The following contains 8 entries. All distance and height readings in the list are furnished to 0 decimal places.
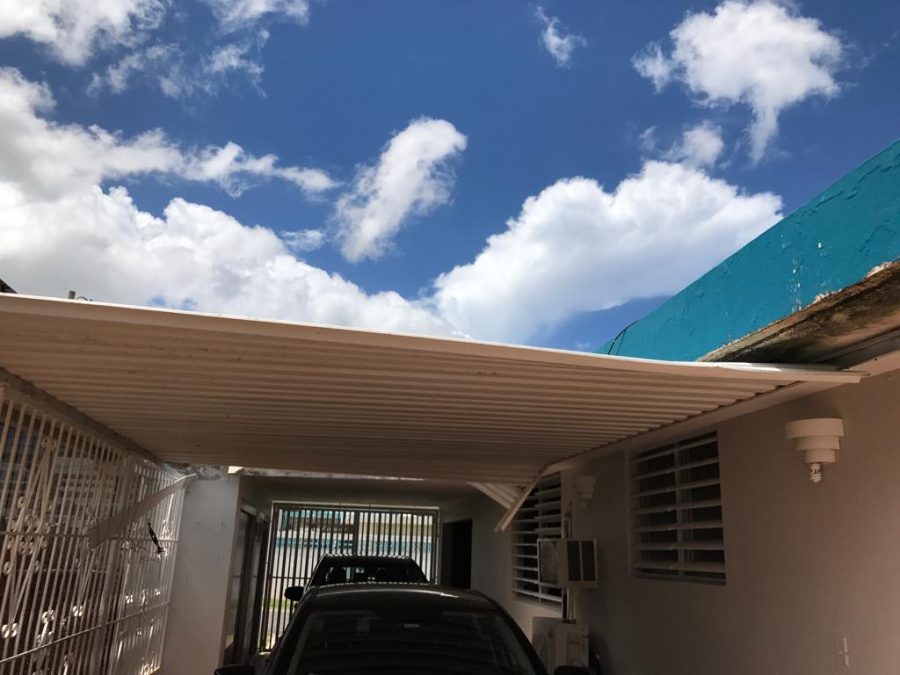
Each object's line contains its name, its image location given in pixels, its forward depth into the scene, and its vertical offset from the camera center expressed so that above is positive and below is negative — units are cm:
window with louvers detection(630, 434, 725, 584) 547 +36
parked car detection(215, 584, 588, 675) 354 -44
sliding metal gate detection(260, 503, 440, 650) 1577 +18
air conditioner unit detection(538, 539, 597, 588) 702 -8
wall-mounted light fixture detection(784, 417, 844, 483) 389 +64
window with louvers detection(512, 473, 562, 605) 924 +28
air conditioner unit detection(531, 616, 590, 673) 698 -83
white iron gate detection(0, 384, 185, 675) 452 -9
